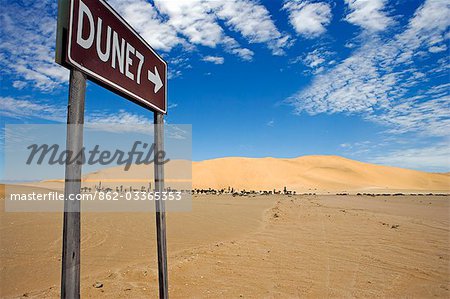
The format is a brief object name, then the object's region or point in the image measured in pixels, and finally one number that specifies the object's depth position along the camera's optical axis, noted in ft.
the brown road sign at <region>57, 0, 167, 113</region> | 7.00
